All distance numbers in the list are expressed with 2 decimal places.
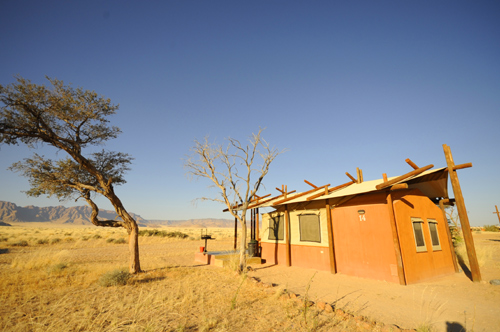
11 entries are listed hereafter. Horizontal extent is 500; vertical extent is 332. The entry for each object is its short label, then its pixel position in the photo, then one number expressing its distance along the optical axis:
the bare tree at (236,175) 12.36
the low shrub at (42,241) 24.98
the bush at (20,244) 23.20
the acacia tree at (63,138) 9.94
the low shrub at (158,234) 36.56
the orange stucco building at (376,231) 9.36
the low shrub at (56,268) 10.65
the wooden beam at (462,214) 8.52
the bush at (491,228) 42.53
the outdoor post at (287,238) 13.43
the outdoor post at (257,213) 16.27
